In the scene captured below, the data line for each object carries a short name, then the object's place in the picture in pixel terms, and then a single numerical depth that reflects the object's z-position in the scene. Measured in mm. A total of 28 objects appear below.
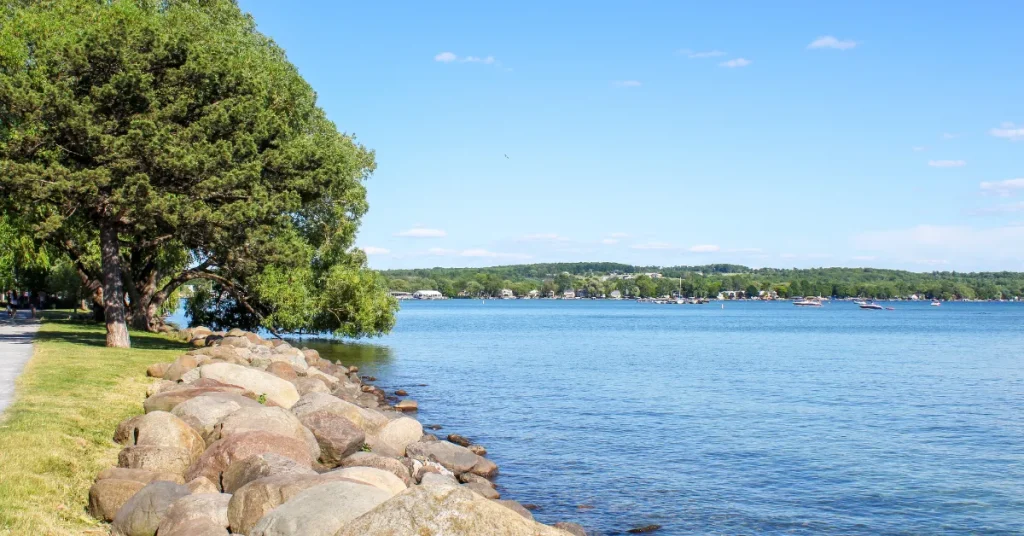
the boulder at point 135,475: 12734
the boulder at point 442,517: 8406
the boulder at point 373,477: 12539
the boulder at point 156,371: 23234
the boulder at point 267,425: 15516
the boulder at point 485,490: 17922
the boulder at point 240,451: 13906
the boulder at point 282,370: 27047
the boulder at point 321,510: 9922
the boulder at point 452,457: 19797
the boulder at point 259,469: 12711
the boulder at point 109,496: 12094
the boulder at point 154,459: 13930
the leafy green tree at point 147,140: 27297
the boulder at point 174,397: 18047
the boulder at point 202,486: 12812
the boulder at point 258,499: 11234
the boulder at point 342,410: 19766
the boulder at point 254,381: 21359
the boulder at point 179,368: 22594
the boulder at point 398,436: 19828
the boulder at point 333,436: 17188
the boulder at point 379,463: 16209
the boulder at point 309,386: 25312
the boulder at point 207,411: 16266
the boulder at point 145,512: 11484
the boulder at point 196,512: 11242
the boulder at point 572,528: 15562
